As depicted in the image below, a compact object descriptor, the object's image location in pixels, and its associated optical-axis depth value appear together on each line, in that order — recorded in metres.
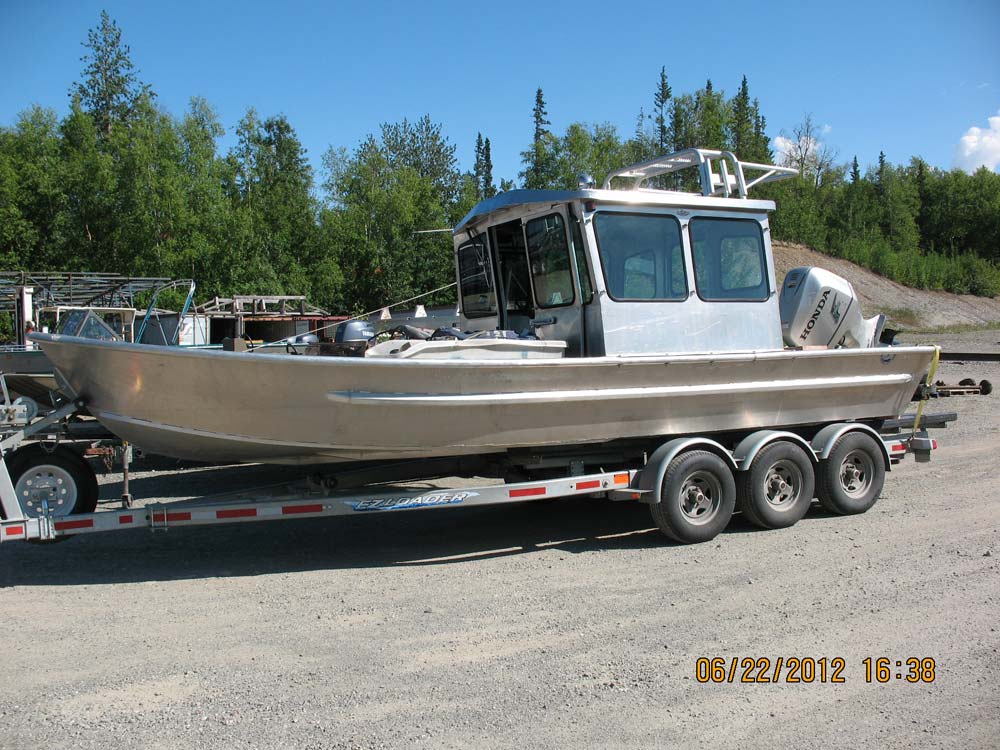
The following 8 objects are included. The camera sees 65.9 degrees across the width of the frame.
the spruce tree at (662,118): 67.18
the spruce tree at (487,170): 81.70
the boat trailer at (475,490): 5.09
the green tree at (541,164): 47.44
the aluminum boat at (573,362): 5.10
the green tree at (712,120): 48.56
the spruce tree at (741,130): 63.58
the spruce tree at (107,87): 42.06
